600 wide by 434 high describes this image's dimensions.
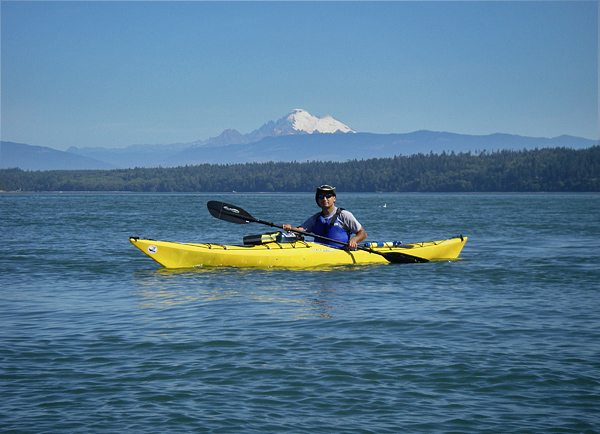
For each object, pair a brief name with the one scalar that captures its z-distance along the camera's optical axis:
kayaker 14.57
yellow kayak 14.84
